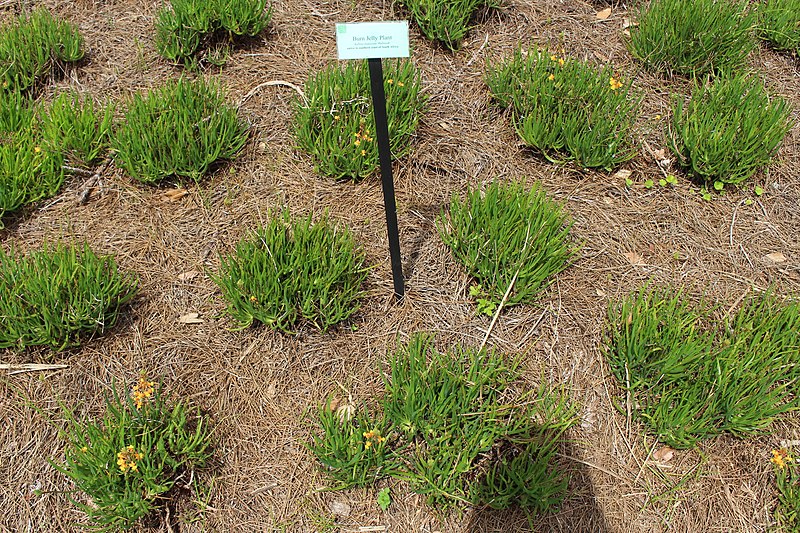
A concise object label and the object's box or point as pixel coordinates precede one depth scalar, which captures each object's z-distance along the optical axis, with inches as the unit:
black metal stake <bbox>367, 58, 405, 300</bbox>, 64.2
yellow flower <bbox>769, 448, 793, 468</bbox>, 72.8
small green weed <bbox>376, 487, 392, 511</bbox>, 73.5
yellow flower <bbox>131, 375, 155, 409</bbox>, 70.4
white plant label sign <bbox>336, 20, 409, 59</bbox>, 61.4
